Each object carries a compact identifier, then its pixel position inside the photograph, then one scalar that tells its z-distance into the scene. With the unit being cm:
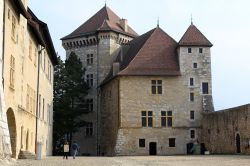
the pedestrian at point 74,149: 3187
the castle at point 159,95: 4694
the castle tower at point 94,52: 5747
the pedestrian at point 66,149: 3022
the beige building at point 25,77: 2094
